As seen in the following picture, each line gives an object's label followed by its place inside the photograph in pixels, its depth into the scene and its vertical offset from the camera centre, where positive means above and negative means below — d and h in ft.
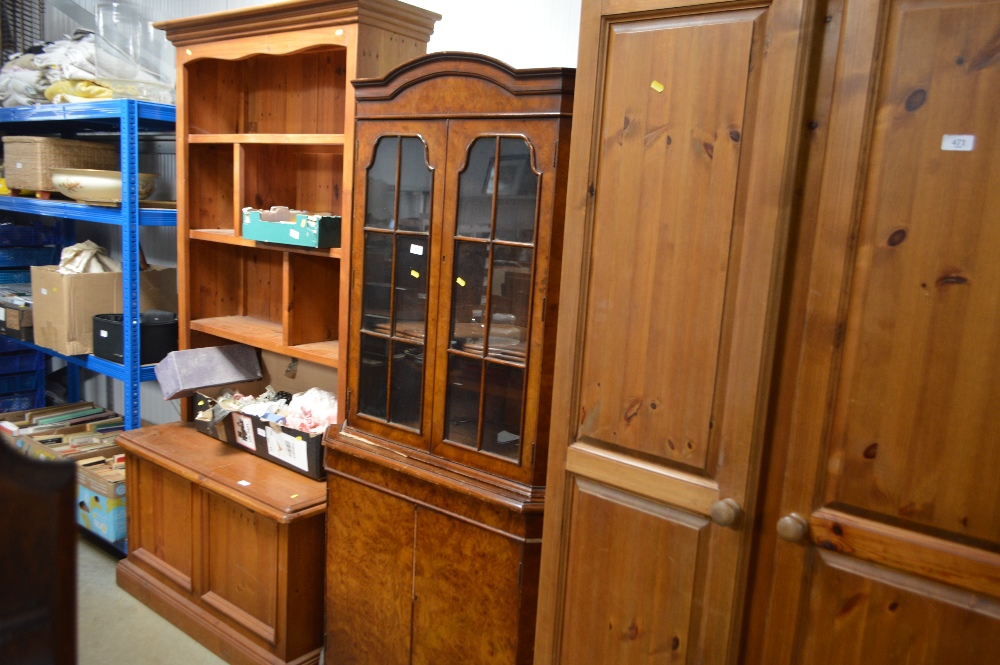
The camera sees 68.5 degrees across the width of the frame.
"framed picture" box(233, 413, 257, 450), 8.33 -2.49
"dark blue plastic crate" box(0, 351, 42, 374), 13.19 -2.98
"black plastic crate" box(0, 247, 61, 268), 12.70 -1.04
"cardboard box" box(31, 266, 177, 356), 10.19 -1.37
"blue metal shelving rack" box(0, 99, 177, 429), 9.39 -0.12
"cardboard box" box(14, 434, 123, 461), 10.06 -3.46
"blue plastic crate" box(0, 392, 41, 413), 13.26 -3.73
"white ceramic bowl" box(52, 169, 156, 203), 9.84 +0.22
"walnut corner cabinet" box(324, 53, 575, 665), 5.65 -1.11
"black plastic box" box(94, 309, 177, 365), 9.87 -1.79
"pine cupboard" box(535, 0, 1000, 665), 3.58 -0.49
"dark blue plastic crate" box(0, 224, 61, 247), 12.65 -0.67
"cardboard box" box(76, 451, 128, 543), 9.46 -3.88
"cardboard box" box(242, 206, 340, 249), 7.55 -0.14
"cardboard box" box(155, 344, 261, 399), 8.66 -1.94
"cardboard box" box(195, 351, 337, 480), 7.85 -2.38
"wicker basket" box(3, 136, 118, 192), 10.55 +0.60
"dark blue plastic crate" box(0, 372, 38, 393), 13.28 -3.37
